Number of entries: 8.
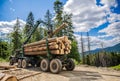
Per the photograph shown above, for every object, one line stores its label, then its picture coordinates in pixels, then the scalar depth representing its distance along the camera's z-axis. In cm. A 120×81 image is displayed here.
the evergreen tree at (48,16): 2707
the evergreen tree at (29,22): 2753
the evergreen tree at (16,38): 2362
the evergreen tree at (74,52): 1940
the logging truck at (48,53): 584
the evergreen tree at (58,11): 2116
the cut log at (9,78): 279
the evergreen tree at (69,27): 2082
